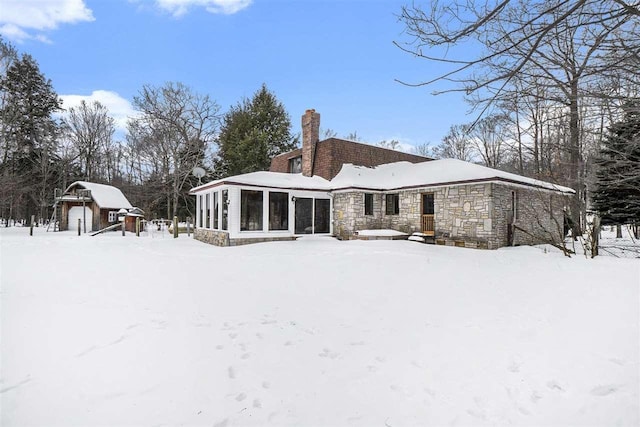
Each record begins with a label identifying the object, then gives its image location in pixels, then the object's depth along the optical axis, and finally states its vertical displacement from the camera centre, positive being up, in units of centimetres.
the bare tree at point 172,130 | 2331 +680
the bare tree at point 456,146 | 2789 +651
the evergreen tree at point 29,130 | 2334 +689
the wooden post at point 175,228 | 1684 -58
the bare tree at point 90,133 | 2717 +754
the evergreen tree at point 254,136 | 2562 +687
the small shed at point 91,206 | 2139 +81
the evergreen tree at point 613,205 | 1284 +48
